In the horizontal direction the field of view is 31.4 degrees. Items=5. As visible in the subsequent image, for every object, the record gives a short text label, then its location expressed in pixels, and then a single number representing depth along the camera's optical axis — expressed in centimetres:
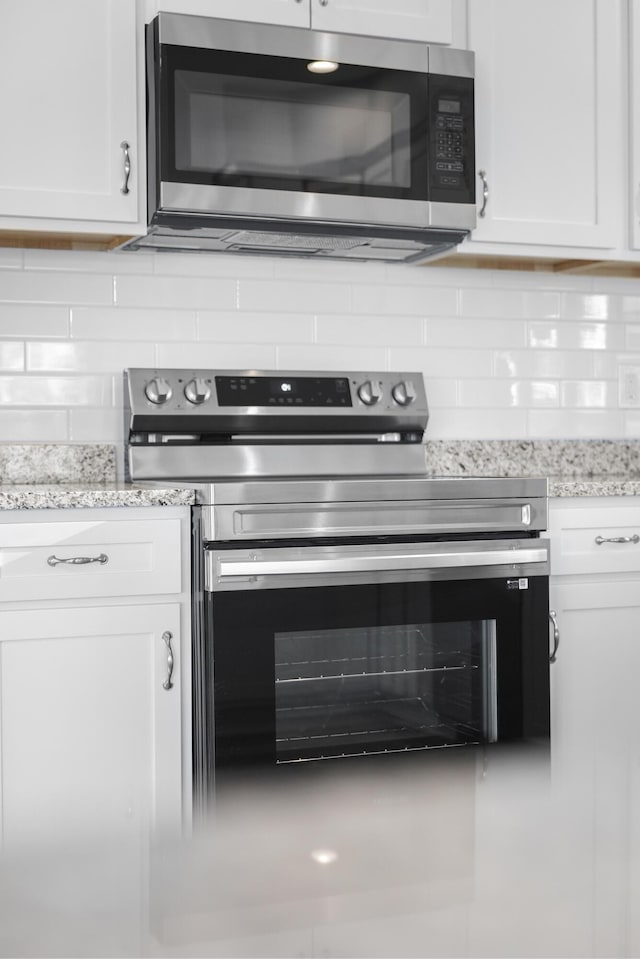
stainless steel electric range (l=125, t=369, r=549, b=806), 233
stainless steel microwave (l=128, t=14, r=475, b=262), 259
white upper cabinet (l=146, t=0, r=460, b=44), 263
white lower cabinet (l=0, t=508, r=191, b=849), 225
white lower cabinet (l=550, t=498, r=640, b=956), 265
